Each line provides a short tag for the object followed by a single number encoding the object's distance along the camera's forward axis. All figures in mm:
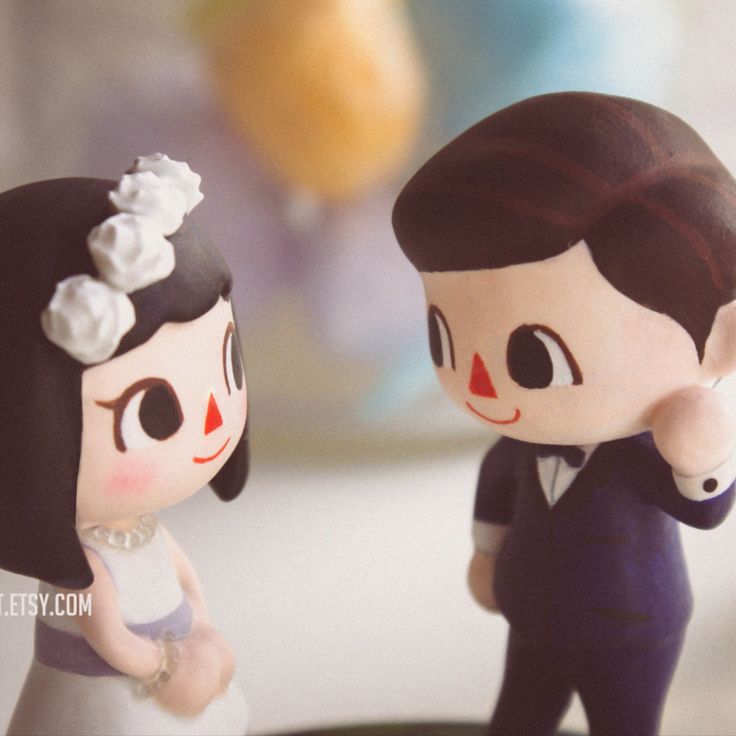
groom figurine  359
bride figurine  350
